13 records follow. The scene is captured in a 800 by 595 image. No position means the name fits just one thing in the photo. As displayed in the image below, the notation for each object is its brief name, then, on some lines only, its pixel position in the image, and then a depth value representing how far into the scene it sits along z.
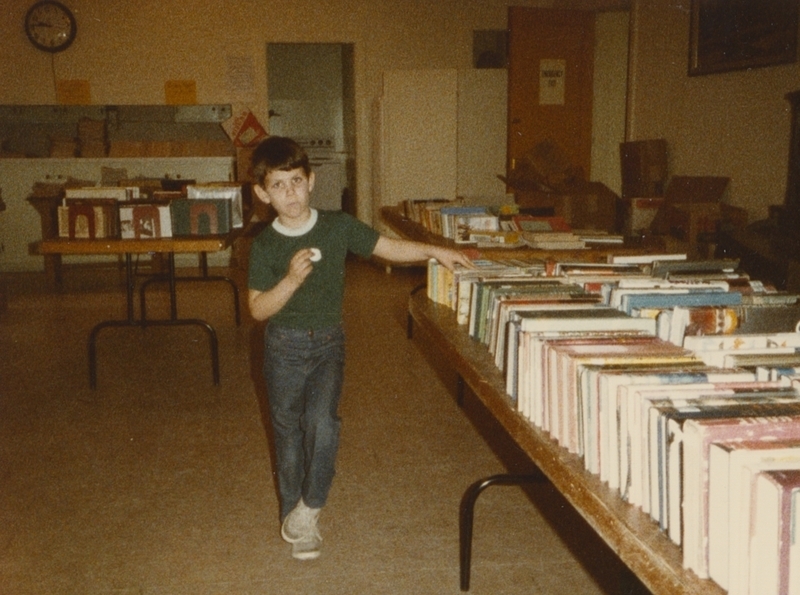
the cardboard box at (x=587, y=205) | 5.42
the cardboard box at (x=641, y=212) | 5.19
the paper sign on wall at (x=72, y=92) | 7.77
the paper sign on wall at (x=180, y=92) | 7.92
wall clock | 7.60
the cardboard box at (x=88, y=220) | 3.82
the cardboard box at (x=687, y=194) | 4.84
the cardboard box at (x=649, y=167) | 5.59
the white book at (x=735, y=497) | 1.02
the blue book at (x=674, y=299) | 1.91
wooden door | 6.93
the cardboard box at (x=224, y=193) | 4.35
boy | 2.12
